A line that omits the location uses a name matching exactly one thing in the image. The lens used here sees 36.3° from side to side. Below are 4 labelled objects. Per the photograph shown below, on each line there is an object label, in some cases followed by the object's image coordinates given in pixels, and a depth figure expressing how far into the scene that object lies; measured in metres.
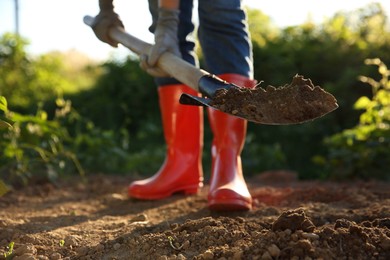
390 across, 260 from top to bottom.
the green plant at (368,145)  3.51
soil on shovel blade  1.74
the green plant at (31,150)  3.08
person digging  2.34
